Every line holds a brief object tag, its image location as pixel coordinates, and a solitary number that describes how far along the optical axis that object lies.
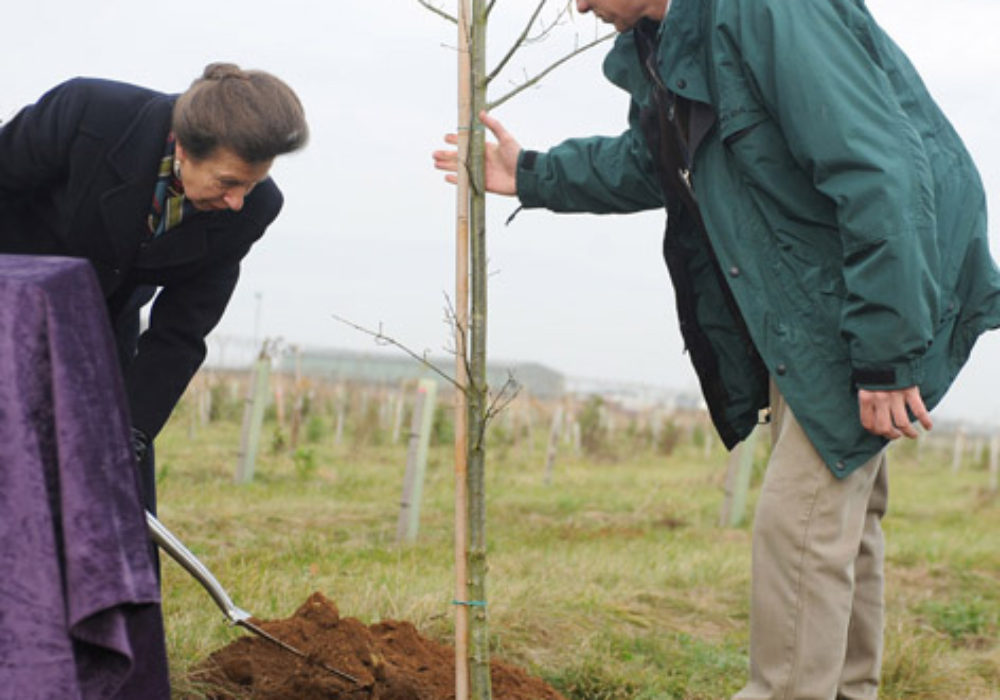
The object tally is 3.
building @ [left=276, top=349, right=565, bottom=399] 46.20
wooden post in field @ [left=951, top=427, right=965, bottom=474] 21.48
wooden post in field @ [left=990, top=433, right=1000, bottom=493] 17.84
